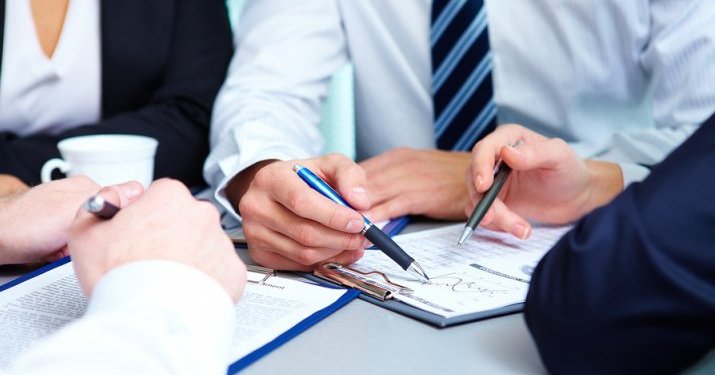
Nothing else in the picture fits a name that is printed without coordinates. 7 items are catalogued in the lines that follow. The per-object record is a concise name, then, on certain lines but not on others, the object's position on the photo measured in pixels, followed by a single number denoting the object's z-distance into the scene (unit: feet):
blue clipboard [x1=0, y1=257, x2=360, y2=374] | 1.85
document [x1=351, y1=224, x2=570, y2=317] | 2.22
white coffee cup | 3.00
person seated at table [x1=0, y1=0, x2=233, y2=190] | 3.90
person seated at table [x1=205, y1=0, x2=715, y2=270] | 3.35
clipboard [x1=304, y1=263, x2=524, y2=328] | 2.09
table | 1.86
